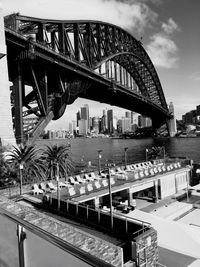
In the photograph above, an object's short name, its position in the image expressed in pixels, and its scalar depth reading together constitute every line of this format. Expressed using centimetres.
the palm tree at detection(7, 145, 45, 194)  1644
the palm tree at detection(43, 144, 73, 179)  1996
